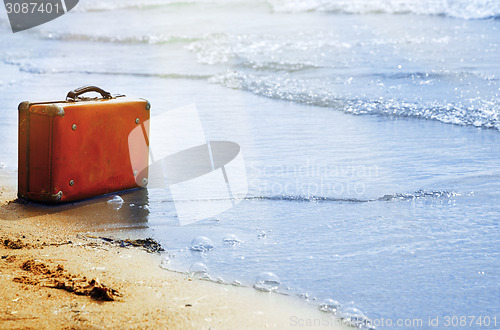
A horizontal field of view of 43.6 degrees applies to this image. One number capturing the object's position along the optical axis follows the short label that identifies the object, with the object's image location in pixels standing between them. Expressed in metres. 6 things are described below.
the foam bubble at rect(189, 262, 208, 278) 2.59
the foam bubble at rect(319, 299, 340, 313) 2.29
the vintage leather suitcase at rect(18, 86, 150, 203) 3.39
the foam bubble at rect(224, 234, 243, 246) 2.94
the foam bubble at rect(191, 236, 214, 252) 2.87
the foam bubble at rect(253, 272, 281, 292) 2.46
